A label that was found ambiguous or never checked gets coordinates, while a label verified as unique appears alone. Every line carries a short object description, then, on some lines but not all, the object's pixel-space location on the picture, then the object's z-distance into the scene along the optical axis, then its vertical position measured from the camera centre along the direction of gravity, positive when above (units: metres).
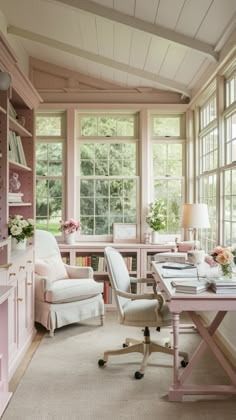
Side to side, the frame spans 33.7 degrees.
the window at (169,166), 5.39 +0.54
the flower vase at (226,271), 2.79 -0.48
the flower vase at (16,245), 3.62 -0.38
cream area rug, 2.47 -1.32
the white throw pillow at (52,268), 4.25 -0.71
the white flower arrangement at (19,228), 3.18 -0.20
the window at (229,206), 3.60 -0.01
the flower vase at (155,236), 5.14 -0.42
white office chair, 3.07 -0.86
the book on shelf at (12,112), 3.47 +0.85
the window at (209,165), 4.24 +0.46
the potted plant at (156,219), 5.10 -0.19
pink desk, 2.48 -0.82
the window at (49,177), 5.38 +0.38
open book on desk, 3.03 -0.56
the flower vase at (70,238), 5.10 -0.44
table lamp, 3.84 -0.12
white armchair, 3.98 -0.90
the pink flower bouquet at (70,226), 5.05 -0.28
